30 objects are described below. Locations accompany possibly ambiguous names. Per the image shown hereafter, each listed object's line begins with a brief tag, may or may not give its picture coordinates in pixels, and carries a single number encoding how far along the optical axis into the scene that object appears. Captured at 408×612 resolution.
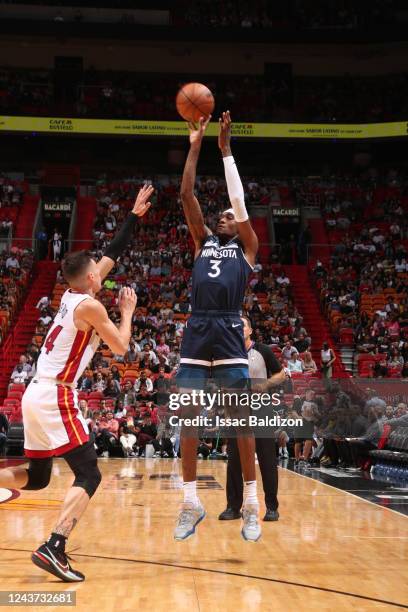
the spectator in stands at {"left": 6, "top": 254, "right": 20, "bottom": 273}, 24.41
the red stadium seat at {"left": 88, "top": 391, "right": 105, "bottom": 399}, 18.12
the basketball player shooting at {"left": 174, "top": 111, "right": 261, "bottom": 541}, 5.52
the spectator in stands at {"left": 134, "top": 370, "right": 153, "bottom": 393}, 18.09
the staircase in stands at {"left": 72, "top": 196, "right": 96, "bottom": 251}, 27.69
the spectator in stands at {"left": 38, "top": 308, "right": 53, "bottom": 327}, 21.74
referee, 7.52
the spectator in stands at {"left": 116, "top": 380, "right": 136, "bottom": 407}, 17.70
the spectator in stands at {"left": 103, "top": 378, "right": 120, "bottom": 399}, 18.03
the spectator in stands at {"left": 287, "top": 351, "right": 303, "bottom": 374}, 19.28
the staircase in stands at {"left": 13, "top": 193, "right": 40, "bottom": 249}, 27.47
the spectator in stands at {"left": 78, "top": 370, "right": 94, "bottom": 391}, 18.66
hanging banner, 29.70
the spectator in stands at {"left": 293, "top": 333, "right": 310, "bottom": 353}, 20.83
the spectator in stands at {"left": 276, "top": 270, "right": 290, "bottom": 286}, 24.95
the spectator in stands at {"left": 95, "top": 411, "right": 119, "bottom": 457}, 16.95
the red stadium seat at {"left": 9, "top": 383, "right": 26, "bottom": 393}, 18.74
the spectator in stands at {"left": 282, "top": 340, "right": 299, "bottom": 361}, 19.98
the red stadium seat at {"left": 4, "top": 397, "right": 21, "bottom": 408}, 18.17
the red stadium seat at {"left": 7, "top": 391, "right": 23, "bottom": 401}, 18.55
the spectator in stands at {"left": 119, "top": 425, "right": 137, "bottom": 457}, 16.88
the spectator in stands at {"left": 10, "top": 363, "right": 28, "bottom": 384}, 19.20
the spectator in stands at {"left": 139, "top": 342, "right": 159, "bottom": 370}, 19.41
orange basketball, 5.90
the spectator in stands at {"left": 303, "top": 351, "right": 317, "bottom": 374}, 19.50
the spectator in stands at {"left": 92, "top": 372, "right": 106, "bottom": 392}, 18.44
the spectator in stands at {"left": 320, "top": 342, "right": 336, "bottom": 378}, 19.44
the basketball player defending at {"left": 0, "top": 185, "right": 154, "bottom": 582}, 4.84
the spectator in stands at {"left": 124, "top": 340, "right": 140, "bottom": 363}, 20.02
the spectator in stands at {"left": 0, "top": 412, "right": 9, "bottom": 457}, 15.76
